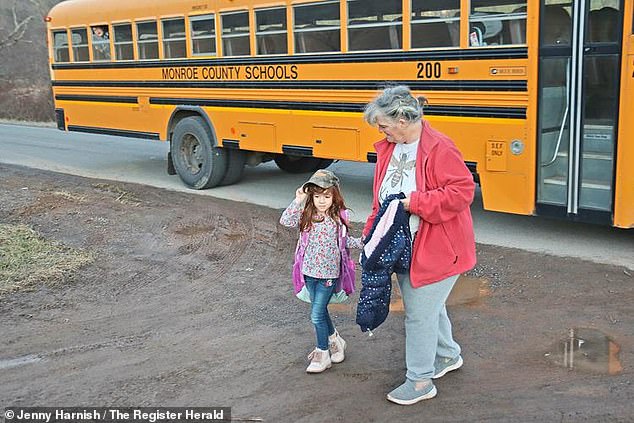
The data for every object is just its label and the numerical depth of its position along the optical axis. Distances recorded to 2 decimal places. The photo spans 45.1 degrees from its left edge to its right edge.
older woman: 3.51
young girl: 4.05
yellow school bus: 6.20
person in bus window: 11.07
